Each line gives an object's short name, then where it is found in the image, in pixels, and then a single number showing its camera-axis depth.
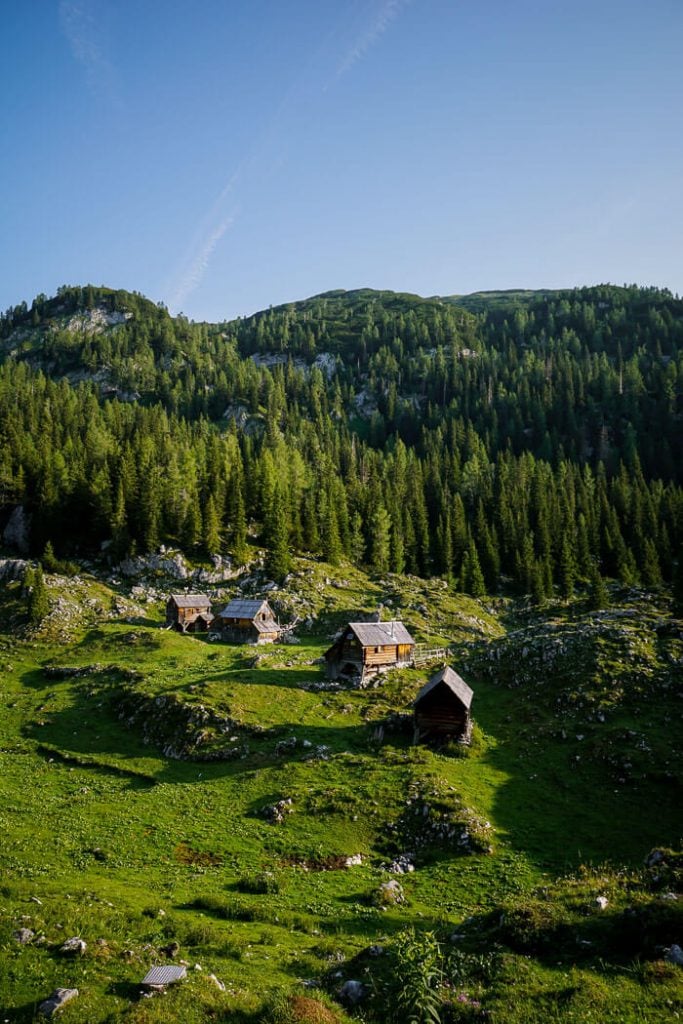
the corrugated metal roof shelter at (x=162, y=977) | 15.09
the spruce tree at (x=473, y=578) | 104.25
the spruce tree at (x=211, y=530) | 97.56
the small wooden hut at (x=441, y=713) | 42.06
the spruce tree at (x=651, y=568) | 101.25
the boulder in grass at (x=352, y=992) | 16.11
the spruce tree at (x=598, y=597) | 80.56
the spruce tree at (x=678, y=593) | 66.44
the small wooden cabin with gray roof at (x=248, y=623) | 75.50
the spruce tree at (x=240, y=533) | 97.50
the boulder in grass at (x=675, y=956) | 16.31
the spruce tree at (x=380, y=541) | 111.38
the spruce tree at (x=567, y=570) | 106.00
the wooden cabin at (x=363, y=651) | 57.22
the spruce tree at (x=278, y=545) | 94.38
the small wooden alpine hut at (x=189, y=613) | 79.00
